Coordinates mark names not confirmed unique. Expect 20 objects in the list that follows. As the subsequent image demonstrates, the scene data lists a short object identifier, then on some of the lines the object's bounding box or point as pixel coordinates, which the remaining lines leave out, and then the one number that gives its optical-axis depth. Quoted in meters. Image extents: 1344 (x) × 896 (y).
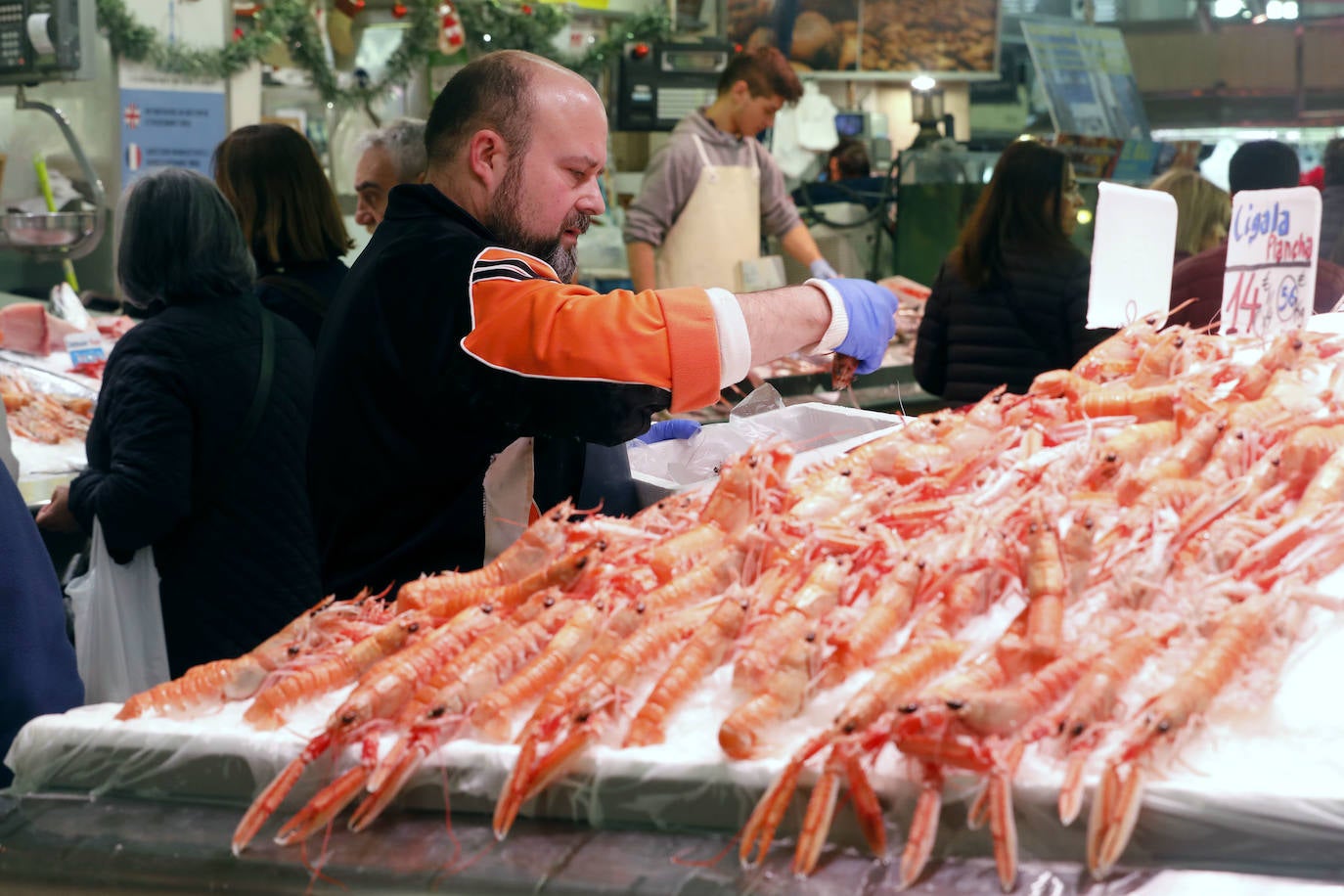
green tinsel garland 6.03
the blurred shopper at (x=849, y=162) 8.00
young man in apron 5.57
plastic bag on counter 2.50
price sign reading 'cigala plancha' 2.16
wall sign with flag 6.11
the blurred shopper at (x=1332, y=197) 4.65
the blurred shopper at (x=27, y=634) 2.01
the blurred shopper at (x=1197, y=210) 4.56
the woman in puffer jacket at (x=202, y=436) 2.92
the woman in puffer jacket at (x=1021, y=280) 4.16
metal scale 5.04
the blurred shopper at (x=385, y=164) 4.11
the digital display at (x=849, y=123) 8.34
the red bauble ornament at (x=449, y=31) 6.75
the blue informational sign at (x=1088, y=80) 5.61
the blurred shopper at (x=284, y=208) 3.70
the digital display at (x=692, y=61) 7.05
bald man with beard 1.81
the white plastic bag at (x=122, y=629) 3.09
